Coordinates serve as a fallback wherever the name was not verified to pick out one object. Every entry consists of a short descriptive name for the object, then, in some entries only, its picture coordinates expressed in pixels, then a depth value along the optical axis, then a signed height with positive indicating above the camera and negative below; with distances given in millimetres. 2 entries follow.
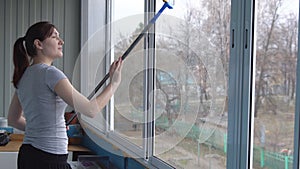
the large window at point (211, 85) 1312 -21
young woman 1667 -86
